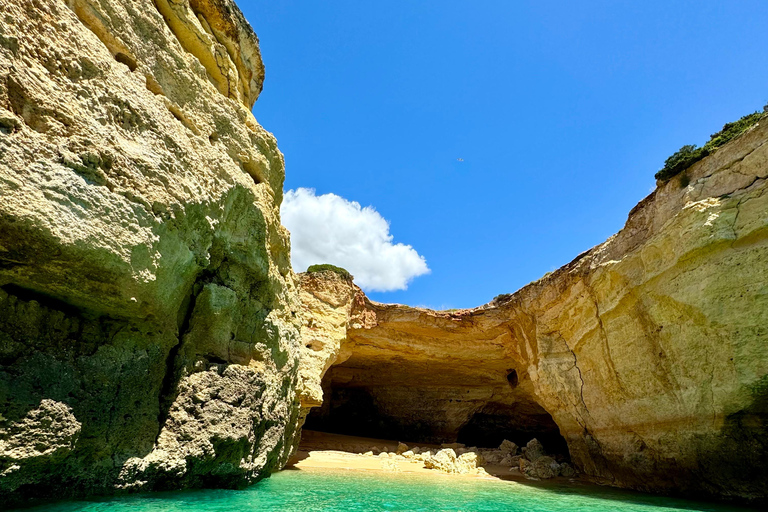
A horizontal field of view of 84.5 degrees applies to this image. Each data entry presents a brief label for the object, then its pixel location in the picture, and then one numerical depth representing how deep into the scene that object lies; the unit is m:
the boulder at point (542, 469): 15.38
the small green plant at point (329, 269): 17.84
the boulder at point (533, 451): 18.08
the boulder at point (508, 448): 20.60
